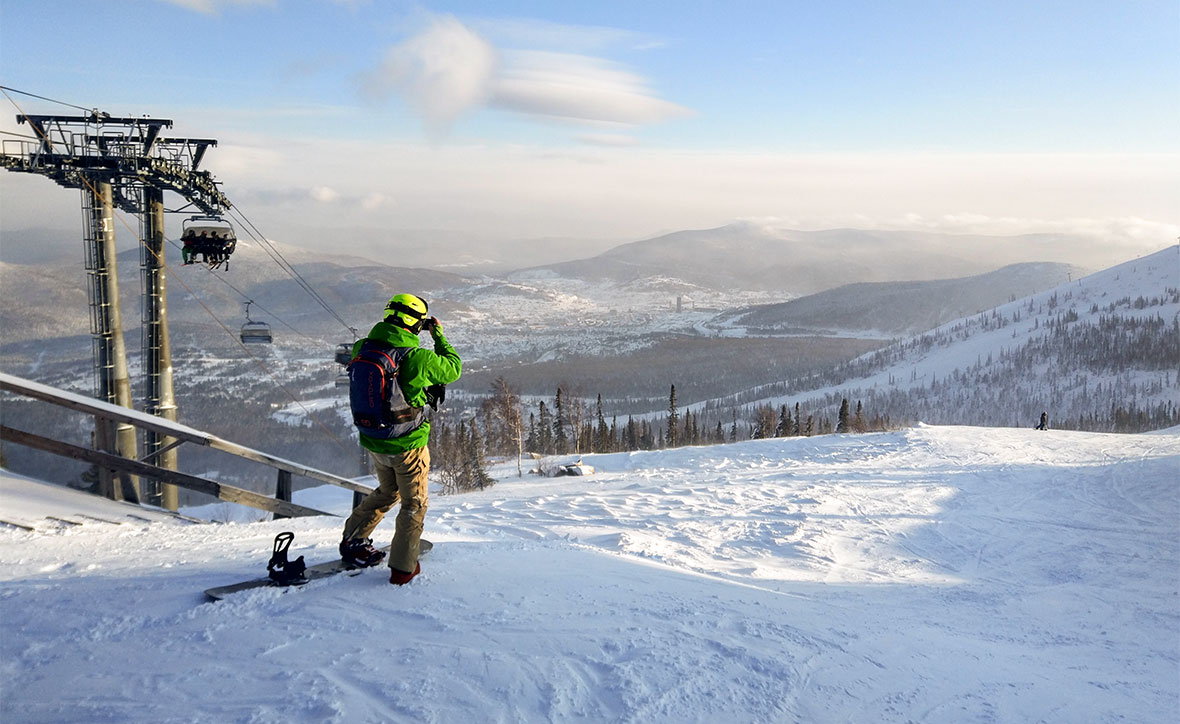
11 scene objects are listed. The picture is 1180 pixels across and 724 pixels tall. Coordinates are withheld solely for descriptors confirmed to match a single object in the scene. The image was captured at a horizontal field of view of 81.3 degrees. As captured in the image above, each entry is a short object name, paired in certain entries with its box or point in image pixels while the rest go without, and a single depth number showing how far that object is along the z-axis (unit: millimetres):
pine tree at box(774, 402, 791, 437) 67375
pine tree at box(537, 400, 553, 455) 65312
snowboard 5008
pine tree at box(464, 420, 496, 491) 24541
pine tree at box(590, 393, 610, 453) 63400
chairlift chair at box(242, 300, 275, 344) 22469
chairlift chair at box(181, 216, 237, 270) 20062
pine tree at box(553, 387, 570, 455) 60981
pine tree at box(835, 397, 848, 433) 68644
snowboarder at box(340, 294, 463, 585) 5262
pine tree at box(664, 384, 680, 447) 72438
